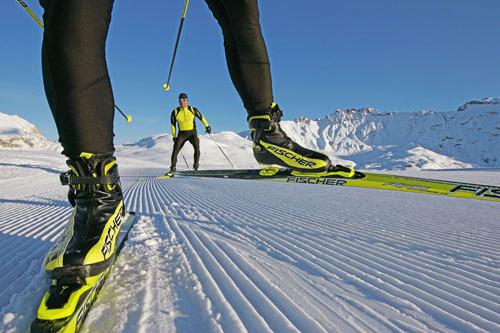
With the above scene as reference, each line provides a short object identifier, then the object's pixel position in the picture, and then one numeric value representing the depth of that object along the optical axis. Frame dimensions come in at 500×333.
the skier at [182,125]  7.96
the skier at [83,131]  0.82
